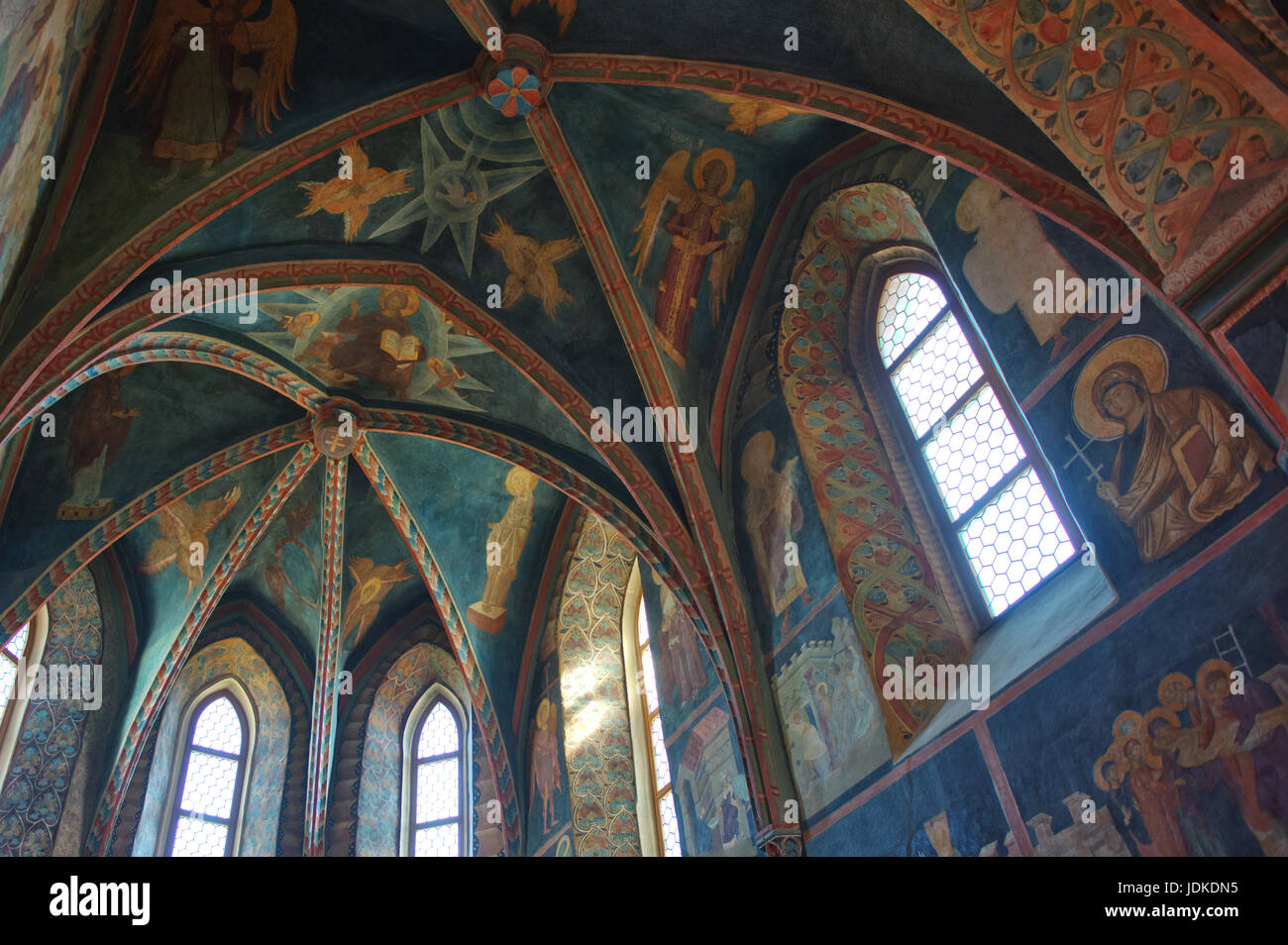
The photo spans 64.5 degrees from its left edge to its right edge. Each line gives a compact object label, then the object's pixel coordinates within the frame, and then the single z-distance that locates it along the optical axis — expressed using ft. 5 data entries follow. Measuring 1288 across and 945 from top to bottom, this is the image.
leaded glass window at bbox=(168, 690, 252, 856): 46.29
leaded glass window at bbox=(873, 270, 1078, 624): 26.84
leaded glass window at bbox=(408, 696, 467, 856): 48.08
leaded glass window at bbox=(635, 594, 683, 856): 39.73
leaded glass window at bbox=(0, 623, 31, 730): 41.73
